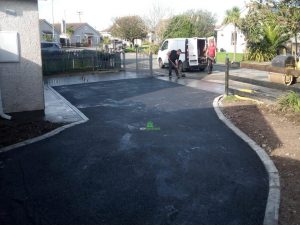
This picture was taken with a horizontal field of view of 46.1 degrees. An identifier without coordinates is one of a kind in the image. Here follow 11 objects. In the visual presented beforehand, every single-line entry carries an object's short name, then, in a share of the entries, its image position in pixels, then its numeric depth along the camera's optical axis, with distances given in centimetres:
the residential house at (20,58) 920
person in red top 2147
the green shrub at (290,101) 977
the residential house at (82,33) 8159
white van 2239
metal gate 2230
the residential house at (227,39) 4684
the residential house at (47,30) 7028
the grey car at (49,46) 2994
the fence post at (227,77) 1191
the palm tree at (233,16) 3412
